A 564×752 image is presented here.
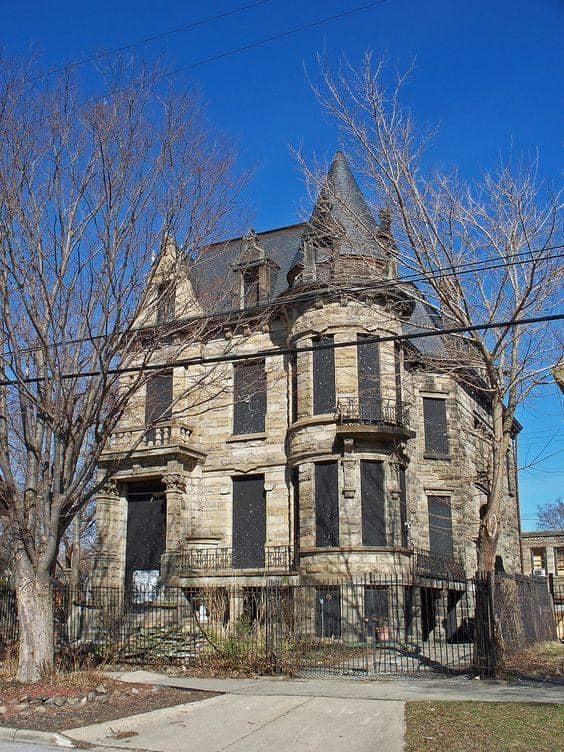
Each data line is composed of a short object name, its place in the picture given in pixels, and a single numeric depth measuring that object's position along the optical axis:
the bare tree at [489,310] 14.34
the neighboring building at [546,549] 42.06
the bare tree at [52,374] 13.14
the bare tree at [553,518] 94.56
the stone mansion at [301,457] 21.06
